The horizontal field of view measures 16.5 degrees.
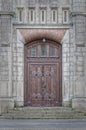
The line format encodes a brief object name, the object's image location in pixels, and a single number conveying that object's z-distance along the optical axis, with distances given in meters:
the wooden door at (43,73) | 17.22
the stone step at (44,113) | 15.88
